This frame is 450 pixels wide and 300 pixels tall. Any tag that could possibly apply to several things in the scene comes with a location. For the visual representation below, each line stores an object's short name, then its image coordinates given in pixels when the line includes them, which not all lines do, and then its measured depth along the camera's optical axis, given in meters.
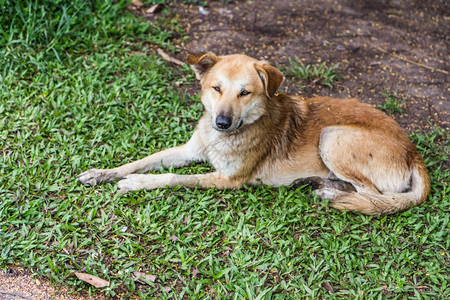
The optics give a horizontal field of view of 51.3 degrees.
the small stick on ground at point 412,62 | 6.82
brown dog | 4.64
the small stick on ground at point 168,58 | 6.59
